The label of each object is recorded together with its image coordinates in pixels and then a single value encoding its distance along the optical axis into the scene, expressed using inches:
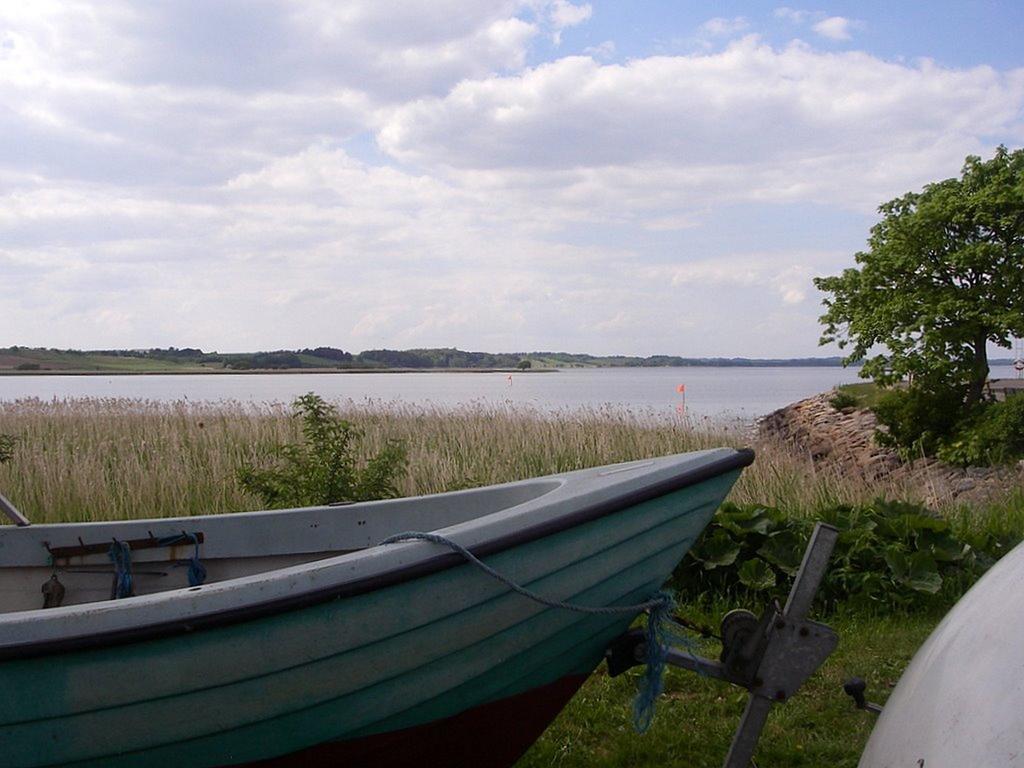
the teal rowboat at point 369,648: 104.2
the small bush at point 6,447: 303.3
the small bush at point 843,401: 784.9
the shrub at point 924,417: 529.3
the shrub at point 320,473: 257.8
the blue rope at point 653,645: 132.2
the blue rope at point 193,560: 163.0
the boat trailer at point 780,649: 122.7
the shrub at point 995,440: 479.2
